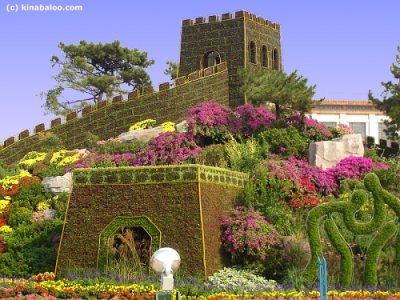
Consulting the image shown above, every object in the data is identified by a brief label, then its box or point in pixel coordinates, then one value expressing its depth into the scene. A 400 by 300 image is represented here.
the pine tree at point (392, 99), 37.28
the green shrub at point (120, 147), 32.47
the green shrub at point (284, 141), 29.59
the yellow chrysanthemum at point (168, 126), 35.50
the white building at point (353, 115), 68.81
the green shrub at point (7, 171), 32.44
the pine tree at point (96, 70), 53.25
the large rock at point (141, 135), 34.16
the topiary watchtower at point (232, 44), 41.12
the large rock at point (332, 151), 28.61
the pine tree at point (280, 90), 31.61
